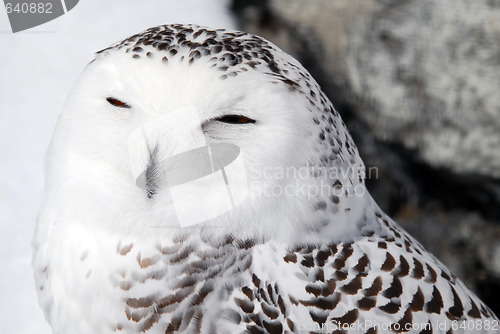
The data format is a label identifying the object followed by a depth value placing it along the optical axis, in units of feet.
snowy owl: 5.90
